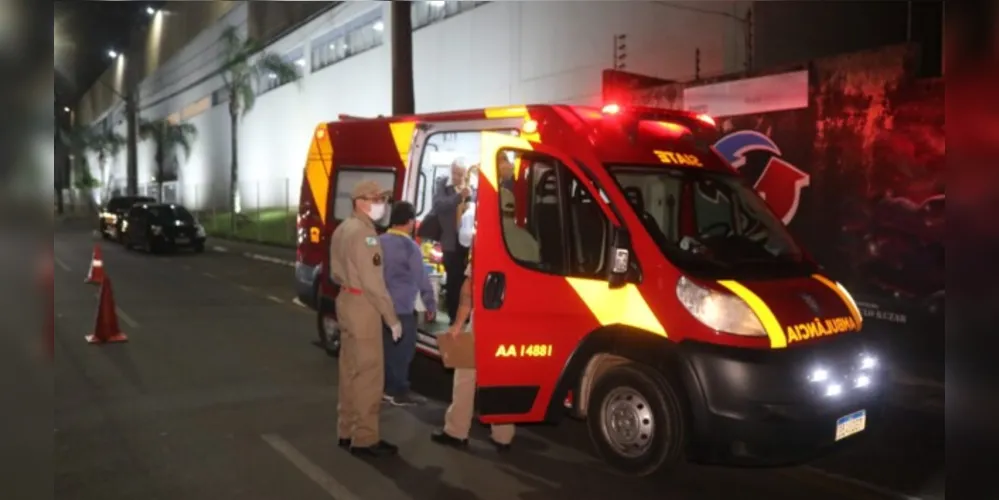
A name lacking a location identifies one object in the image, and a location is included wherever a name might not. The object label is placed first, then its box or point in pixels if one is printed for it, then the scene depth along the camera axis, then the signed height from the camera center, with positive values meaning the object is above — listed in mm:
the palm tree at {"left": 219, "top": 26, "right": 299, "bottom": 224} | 34625 +6388
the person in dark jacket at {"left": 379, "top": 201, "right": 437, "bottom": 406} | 6340 -428
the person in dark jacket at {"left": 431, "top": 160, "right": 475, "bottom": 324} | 7668 -59
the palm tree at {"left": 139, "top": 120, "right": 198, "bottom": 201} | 48375 +4664
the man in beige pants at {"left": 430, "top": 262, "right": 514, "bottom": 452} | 5809 -1375
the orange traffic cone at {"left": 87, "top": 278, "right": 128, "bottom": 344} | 9641 -1236
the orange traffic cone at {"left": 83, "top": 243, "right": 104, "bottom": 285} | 15381 -1137
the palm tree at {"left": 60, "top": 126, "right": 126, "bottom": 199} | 65750 +5569
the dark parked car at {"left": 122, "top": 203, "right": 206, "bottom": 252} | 22859 -355
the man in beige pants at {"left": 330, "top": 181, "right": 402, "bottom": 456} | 5445 -647
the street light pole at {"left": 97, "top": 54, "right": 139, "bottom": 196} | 57531 +5234
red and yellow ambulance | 4730 -553
